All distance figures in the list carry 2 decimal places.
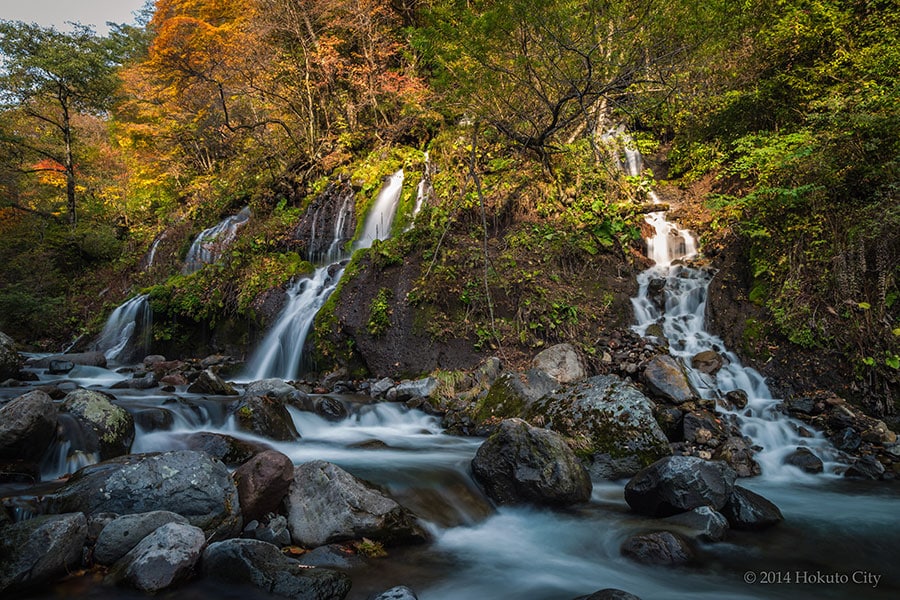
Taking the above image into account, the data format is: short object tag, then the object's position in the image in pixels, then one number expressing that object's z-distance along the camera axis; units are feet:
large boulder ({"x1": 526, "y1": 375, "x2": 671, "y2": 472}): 17.25
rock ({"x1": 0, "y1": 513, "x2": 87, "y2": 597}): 9.26
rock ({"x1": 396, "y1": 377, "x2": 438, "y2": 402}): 25.09
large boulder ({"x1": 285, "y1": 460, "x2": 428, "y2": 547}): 11.87
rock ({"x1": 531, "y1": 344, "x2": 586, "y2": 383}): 24.67
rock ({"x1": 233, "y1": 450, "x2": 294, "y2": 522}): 12.16
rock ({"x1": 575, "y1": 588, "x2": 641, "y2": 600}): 8.91
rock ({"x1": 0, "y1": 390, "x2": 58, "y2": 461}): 13.67
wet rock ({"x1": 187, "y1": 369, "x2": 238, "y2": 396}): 24.16
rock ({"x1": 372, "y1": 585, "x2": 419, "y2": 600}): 9.13
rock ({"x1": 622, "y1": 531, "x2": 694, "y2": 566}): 11.73
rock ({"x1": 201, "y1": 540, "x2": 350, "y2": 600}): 9.56
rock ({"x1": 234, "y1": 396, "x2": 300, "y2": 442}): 19.40
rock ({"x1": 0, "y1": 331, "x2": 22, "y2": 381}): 26.25
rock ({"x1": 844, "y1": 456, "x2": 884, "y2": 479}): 17.06
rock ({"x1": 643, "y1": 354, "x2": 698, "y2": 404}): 21.63
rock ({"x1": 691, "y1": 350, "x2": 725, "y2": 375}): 24.23
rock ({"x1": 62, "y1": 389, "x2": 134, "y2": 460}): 15.46
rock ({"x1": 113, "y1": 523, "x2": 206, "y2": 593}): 9.52
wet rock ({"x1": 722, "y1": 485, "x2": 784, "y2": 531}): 13.34
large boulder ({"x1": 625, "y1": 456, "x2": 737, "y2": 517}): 13.21
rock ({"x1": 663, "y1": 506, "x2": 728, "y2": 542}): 12.38
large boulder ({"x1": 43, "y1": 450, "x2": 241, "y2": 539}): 11.39
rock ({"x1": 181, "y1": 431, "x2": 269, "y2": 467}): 15.69
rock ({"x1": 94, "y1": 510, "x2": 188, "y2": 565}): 10.21
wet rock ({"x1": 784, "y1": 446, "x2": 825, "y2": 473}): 17.99
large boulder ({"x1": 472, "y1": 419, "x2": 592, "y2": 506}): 14.79
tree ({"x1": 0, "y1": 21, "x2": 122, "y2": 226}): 49.98
